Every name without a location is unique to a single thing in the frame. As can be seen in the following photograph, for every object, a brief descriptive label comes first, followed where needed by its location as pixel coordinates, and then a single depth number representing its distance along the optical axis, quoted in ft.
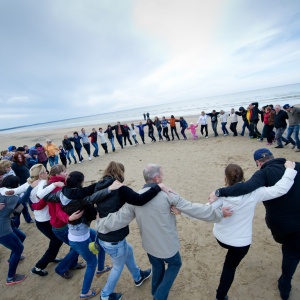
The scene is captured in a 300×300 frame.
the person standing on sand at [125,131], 44.99
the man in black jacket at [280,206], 6.91
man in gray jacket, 6.82
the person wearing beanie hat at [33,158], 26.94
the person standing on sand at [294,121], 25.14
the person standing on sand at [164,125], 45.03
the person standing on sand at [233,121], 38.29
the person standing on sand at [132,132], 46.70
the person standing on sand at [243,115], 36.91
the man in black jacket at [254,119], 33.78
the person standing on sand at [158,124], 45.87
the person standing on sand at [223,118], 40.60
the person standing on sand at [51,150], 32.78
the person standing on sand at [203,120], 42.32
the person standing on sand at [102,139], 40.63
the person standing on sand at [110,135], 41.97
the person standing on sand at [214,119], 41.37
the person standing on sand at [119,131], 43.33
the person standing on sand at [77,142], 37.22
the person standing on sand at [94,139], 40.42
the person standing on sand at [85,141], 38.41
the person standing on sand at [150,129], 45.76
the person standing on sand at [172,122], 44.13
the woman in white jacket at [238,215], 6.77
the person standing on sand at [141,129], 46.80
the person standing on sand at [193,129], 43.68
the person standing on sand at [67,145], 36.63
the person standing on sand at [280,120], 26.09
